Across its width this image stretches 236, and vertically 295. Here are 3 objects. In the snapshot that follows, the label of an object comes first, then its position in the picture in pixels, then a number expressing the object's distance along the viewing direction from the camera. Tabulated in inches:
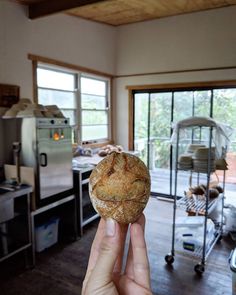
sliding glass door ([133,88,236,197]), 172.4
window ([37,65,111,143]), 150.3
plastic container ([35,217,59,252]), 115.7
